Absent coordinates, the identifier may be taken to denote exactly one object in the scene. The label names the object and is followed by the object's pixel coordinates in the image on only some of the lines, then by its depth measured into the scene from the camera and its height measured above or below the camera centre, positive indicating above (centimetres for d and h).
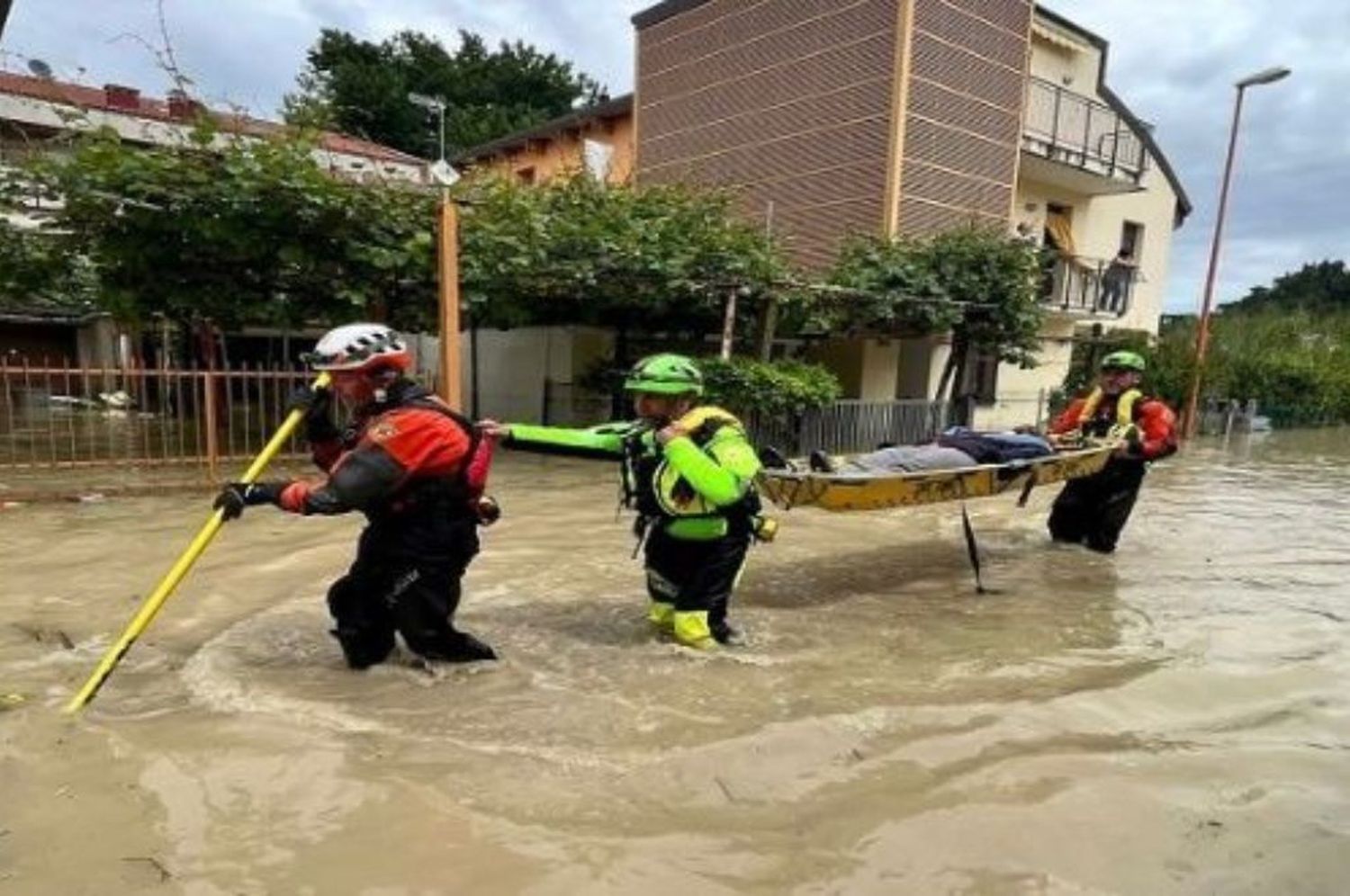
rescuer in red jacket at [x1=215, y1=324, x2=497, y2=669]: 389 -77
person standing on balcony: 2183 +104
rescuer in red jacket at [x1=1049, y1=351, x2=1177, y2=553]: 762 -83
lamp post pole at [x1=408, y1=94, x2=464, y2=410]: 899 +16
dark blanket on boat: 666 -79
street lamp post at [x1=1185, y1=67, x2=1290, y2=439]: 1864 +135
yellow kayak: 556 -95
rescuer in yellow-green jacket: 460 -79
